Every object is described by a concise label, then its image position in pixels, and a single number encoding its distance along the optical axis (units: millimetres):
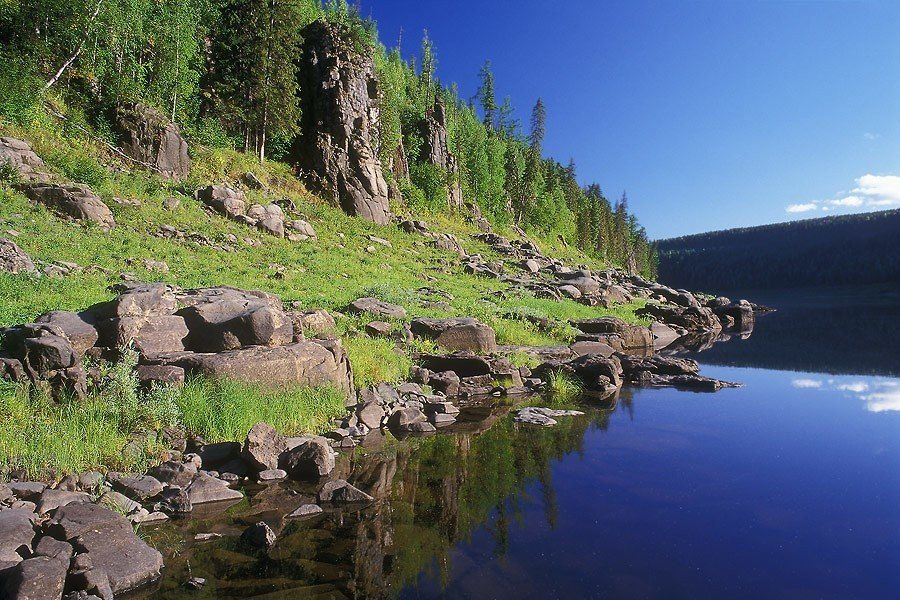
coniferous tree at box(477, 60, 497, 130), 96562
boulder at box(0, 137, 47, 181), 19983
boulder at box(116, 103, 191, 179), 27953
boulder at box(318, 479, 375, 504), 7352
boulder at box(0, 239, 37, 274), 13445
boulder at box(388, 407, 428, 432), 11312
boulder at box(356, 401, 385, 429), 11000
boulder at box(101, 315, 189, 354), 9680
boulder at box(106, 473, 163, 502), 6895
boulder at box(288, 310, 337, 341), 13586
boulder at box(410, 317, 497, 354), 17016
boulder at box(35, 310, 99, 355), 9258
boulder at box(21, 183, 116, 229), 19328
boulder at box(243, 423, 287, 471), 8156
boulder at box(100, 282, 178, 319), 10039
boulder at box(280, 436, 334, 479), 8242
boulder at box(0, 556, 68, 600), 4301
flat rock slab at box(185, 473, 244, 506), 7147
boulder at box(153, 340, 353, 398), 9734
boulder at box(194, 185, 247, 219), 27250
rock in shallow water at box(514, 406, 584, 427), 12062
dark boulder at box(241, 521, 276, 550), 6047
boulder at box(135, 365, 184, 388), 9062
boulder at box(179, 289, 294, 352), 10656
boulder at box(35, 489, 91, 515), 6031
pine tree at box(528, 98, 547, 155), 88000
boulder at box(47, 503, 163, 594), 5145
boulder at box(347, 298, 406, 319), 17578
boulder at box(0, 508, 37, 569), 4879
